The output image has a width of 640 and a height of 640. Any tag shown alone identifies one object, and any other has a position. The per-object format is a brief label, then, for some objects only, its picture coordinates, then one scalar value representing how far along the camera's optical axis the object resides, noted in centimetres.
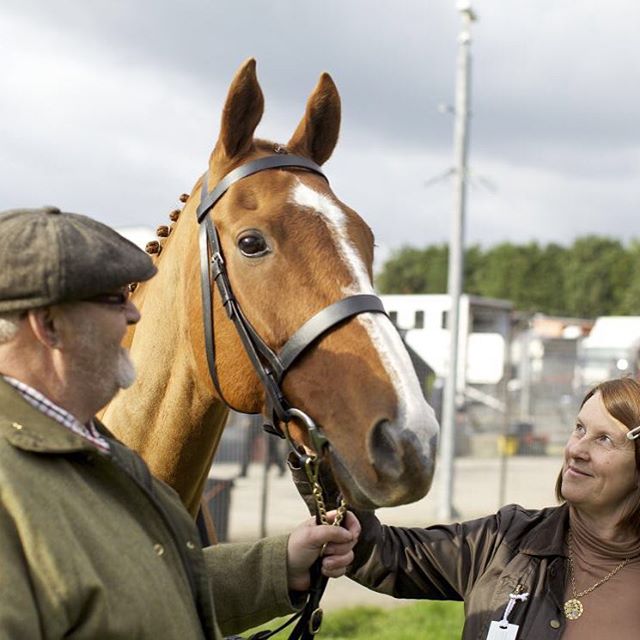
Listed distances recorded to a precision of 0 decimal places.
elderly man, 156
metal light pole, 1211
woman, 279
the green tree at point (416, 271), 9456
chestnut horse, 227
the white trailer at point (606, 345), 2167
